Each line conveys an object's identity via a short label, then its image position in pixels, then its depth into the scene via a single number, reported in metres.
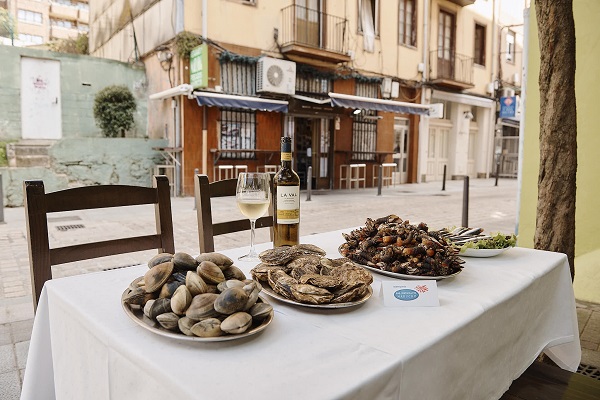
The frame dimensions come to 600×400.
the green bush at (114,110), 10.88
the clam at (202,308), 0.80
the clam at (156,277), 0.91
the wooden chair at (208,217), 1.98
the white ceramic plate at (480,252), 1.52
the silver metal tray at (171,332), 0.79
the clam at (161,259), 1.01
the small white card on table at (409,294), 1.06
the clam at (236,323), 0.79
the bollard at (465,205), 5.63
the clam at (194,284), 0.86
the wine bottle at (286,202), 1.40
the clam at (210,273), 0.92
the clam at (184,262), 0.96
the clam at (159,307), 0.85
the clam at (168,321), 0.82
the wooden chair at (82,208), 1.46
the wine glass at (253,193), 1.41
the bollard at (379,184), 11.11
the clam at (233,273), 0.99
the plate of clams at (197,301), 0.80
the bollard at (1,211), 6.60
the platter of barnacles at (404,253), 1.23
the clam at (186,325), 0.80
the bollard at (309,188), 9.67
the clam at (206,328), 0.79
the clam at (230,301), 0.80
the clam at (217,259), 1.00
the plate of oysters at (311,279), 0.98
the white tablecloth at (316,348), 0.73
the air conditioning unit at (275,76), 10.65
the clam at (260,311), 0.85
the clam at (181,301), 0.83
